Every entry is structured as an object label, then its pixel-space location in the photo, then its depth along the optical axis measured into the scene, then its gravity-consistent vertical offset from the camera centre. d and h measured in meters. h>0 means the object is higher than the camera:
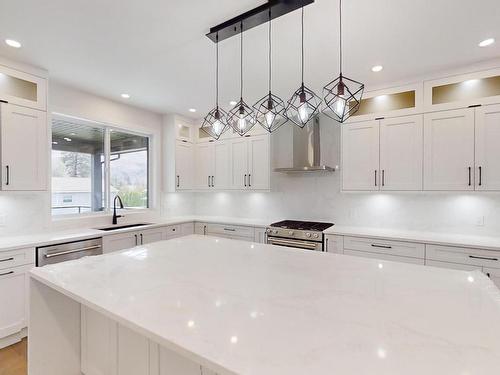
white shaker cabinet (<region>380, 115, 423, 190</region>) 2.89 +0.39
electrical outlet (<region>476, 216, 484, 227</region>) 2.85 -0.38
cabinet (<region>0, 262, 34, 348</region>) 2.33 -1.06
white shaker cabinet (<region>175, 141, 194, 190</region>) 4.46 +0.37
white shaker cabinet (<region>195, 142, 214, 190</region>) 4.63 +0.38
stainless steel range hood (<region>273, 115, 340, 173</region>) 3.67 +0.60
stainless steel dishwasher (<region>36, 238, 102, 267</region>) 2.57 -0.68
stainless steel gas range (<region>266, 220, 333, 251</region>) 3.19 -0.62
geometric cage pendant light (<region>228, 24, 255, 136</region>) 1.91 +0.51
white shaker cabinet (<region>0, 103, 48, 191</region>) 2.53 +0.40
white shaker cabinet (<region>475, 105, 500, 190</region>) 2.51 +0.38
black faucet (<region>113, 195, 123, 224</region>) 3.74 -0.34
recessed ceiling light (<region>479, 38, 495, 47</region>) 2.19 +1.23
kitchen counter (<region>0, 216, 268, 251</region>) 2.50 -0.54
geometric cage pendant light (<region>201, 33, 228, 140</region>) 2.01 +0.52
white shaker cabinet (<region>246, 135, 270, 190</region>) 4.03 +0.37
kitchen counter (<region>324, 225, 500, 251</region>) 2.48 -0.55
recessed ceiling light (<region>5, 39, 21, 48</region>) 2.25 +1.27
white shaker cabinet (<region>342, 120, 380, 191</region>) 3.15 +0.38
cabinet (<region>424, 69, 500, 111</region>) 2.55 +0.99
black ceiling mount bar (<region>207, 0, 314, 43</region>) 1.74 +1.22
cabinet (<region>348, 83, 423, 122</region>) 2.91 +0.99
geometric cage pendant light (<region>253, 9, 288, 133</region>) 1.80 +0.53
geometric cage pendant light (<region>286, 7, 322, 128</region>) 1.67 +0.54
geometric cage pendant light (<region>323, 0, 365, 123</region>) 1.52 +0.51
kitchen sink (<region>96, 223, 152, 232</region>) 3.43 -0.57
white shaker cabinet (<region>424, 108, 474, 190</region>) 2.63 +0.38
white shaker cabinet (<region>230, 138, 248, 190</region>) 4.22 +0.38
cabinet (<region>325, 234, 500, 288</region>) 2.39 -0.69
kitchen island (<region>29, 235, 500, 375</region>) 0.74 -0.49
